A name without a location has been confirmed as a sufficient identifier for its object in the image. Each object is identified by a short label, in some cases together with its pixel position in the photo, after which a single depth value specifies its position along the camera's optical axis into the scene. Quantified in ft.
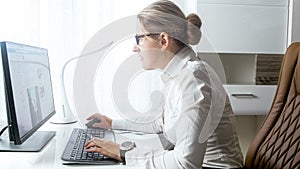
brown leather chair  4.07
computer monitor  3.43
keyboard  3.42
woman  3.39
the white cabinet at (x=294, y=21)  6.60
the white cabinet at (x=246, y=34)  6.54
